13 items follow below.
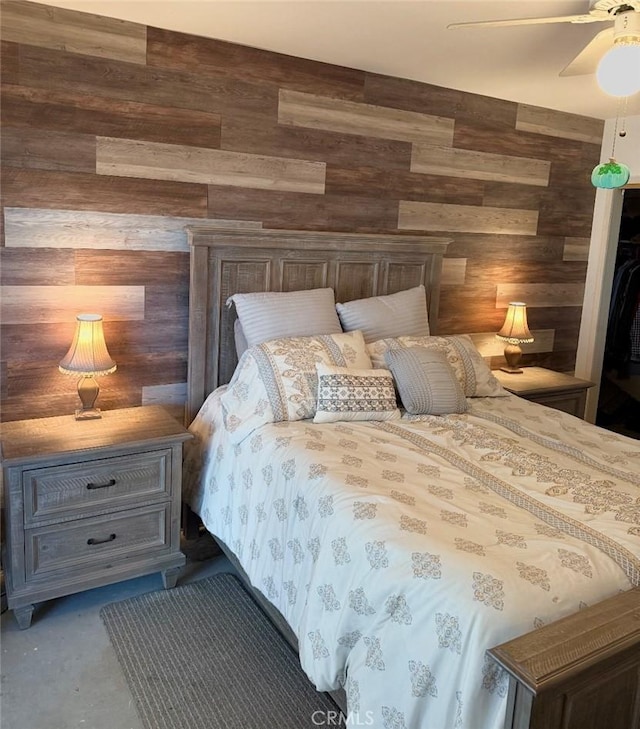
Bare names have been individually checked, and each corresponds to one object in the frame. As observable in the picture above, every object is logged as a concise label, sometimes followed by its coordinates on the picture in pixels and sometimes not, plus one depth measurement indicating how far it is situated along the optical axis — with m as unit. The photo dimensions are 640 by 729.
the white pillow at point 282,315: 2.97
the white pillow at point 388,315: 3.27
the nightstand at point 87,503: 2.40
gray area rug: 2.10
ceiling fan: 1.97
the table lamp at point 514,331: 3.97
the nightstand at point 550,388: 3.75
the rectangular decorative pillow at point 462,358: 3.15
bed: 1.48
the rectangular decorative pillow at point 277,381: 2.66
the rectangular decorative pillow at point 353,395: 2.68
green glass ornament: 2.90
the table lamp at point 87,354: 2.63
